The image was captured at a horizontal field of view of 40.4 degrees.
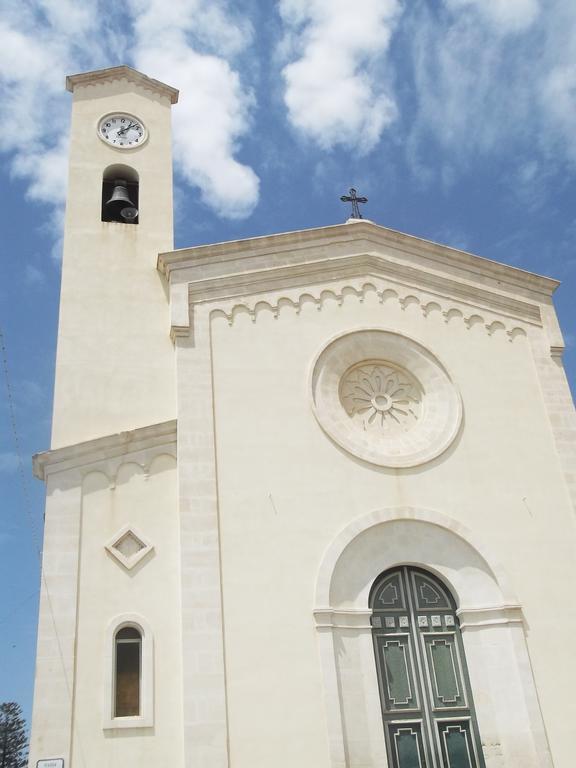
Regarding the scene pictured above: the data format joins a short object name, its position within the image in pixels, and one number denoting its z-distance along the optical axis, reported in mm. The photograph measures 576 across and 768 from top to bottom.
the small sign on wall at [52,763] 9672
